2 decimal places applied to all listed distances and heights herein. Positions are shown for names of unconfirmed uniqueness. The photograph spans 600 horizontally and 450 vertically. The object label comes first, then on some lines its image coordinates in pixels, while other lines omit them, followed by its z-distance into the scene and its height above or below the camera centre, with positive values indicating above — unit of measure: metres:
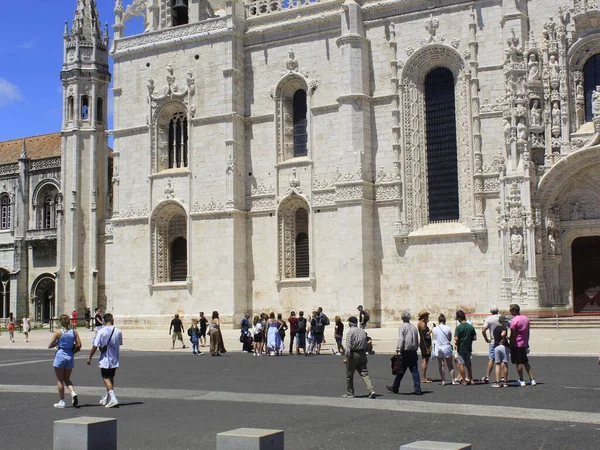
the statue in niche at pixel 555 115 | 32.78 +6.58
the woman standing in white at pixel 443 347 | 18.09 -1.37
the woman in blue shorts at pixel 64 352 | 15.38 -1.09
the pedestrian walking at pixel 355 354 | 16.02 -1.32
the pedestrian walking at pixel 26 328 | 42.18 -1.70
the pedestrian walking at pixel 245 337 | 30.80 -1.77
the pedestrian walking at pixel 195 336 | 29.73 -1.63
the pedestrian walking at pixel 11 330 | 41.44 -1.74
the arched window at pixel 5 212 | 61.31 +6.19
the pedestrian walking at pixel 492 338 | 17.73 -1.20
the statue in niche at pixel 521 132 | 32.12 +5.84
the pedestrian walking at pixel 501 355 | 17.17 -1.49
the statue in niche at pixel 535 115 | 32.81 +6.63
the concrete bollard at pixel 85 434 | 9.50 -1.63
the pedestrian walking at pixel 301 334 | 28.95 -1.62
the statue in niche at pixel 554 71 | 33.03 +8.39
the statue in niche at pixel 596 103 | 31.72 +6.80
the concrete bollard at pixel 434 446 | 7.67 -1.51
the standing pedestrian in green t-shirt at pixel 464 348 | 17.81 -1.38
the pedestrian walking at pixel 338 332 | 27.55 -1.51
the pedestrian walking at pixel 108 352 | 15.22 -1.11
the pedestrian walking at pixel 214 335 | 28.80 -1.57
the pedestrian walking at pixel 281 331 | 28.78 -1.49
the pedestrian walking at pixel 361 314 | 28.80 -0.95
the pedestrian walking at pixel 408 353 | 16.38 -1.37
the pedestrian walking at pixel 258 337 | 28.95 -1.67
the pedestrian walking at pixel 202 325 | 32.53 -1.36
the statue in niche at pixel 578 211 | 33.09 +2.79
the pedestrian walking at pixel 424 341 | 18.64 -1.28
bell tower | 50.66 +8.12
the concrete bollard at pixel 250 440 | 8.57 -1.57
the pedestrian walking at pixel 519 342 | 17.20 -1.24
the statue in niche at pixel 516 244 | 31.47 +1.46
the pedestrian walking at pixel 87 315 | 49.13 -1.31
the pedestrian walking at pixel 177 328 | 32.91 -1.47
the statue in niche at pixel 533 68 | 32.78 +8.47
